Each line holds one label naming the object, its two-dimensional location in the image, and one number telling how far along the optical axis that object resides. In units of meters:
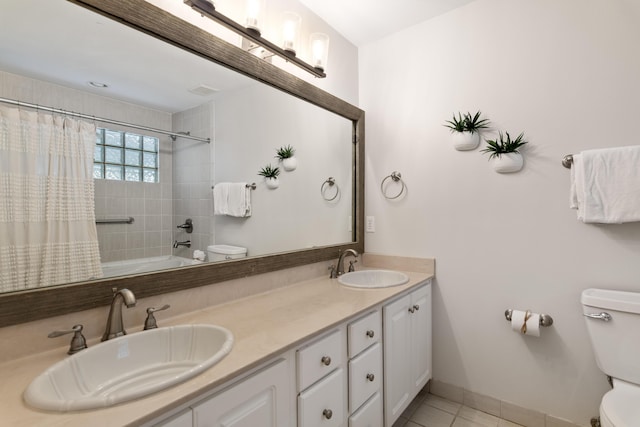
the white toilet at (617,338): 1.27
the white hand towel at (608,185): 1.34
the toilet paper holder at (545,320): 1.61
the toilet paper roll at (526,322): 1.60
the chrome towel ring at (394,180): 2.16
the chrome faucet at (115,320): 0.99
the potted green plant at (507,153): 1.68
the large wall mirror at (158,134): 0.96
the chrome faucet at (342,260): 1.97
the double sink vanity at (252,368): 0.70
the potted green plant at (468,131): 1.83
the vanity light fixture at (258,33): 1.22
